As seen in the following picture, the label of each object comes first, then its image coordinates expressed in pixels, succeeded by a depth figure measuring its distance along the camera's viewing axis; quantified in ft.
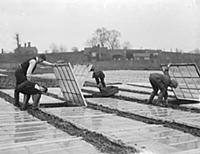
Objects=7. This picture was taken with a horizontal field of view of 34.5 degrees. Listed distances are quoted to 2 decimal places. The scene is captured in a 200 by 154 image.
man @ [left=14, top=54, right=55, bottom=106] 29.21
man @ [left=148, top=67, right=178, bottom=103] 32.83
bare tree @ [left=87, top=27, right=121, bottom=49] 232.73
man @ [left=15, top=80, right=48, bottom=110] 29.32
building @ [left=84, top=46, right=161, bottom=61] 187.79
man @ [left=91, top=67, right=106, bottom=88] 42.19
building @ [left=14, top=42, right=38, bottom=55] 178.46
